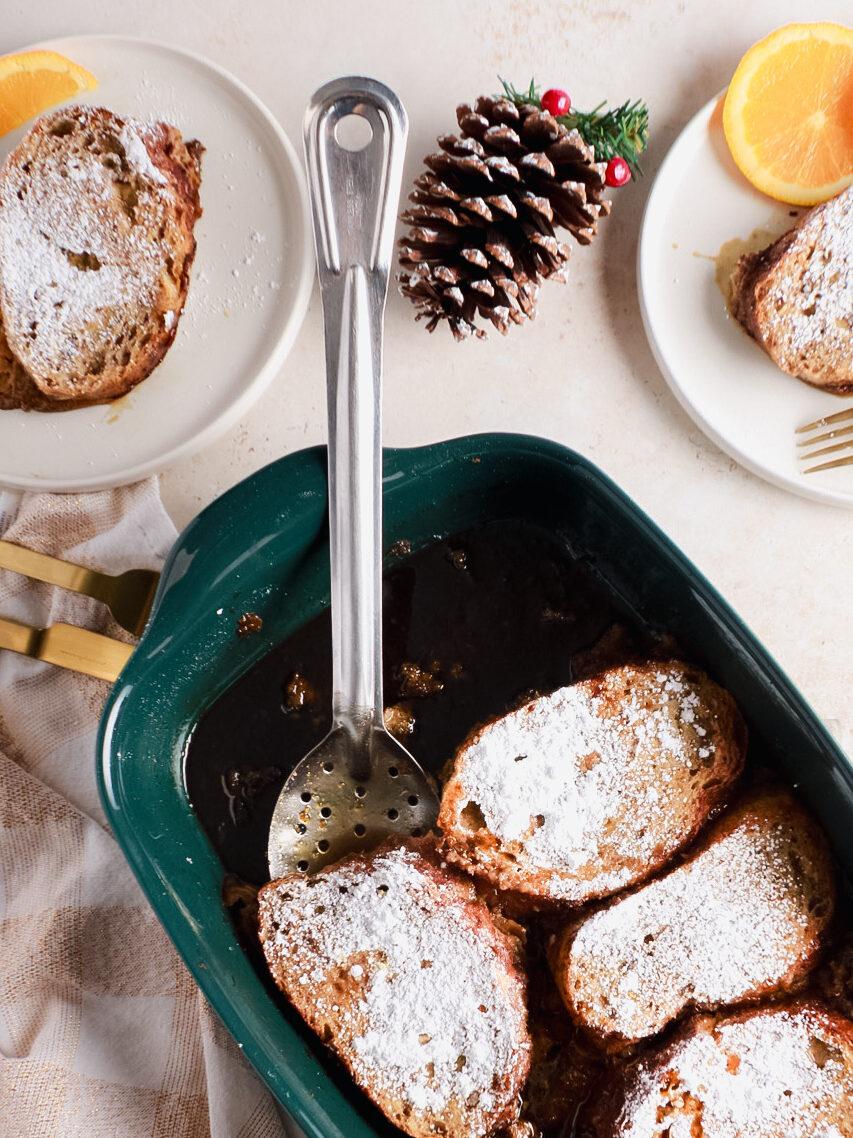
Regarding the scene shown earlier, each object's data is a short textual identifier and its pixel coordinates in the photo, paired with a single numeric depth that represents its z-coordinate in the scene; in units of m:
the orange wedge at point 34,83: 0.66
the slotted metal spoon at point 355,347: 0.61
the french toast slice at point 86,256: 0.66
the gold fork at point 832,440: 0.67
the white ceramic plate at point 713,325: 0.67
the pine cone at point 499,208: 0.63
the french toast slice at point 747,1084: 0.61
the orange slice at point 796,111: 0.66
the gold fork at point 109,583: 0.66
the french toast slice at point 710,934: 0.62
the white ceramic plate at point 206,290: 0.67
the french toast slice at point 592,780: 0.63
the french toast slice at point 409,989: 0.61
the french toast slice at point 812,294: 0.65
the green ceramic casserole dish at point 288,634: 0.60
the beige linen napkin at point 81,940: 0.64
